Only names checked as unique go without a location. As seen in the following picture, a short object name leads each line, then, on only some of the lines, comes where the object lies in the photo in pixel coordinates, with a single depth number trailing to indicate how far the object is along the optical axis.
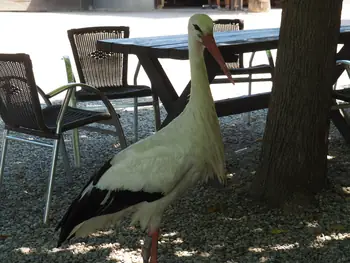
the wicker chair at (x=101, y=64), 5.40
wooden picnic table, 4.45
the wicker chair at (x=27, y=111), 3.98
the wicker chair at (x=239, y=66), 6.02
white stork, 2.97
